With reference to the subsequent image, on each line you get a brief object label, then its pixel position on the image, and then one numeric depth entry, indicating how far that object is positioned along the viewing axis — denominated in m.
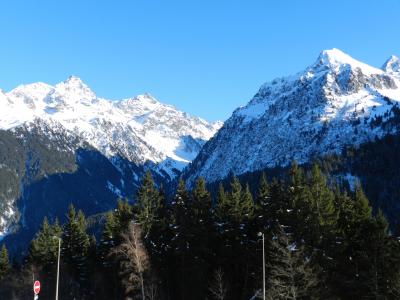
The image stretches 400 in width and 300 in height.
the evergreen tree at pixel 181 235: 70.94
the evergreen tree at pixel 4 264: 99.17
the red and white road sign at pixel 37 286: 42.72
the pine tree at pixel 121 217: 78.26
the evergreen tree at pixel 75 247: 86.56
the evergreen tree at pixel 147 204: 75.88
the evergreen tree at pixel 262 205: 66.62
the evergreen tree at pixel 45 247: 87.31
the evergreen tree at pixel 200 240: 68.75
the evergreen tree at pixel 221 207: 70.50
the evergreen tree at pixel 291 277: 51.72
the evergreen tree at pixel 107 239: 79.88
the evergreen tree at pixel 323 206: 57.53
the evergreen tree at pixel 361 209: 59.03
